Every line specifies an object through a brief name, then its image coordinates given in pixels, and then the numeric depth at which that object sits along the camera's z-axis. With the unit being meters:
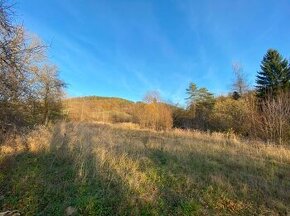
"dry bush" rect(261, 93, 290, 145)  11.56
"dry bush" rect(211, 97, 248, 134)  15.19
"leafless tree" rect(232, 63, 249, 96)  23.44
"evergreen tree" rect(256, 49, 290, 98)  20.03
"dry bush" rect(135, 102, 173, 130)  20.07
